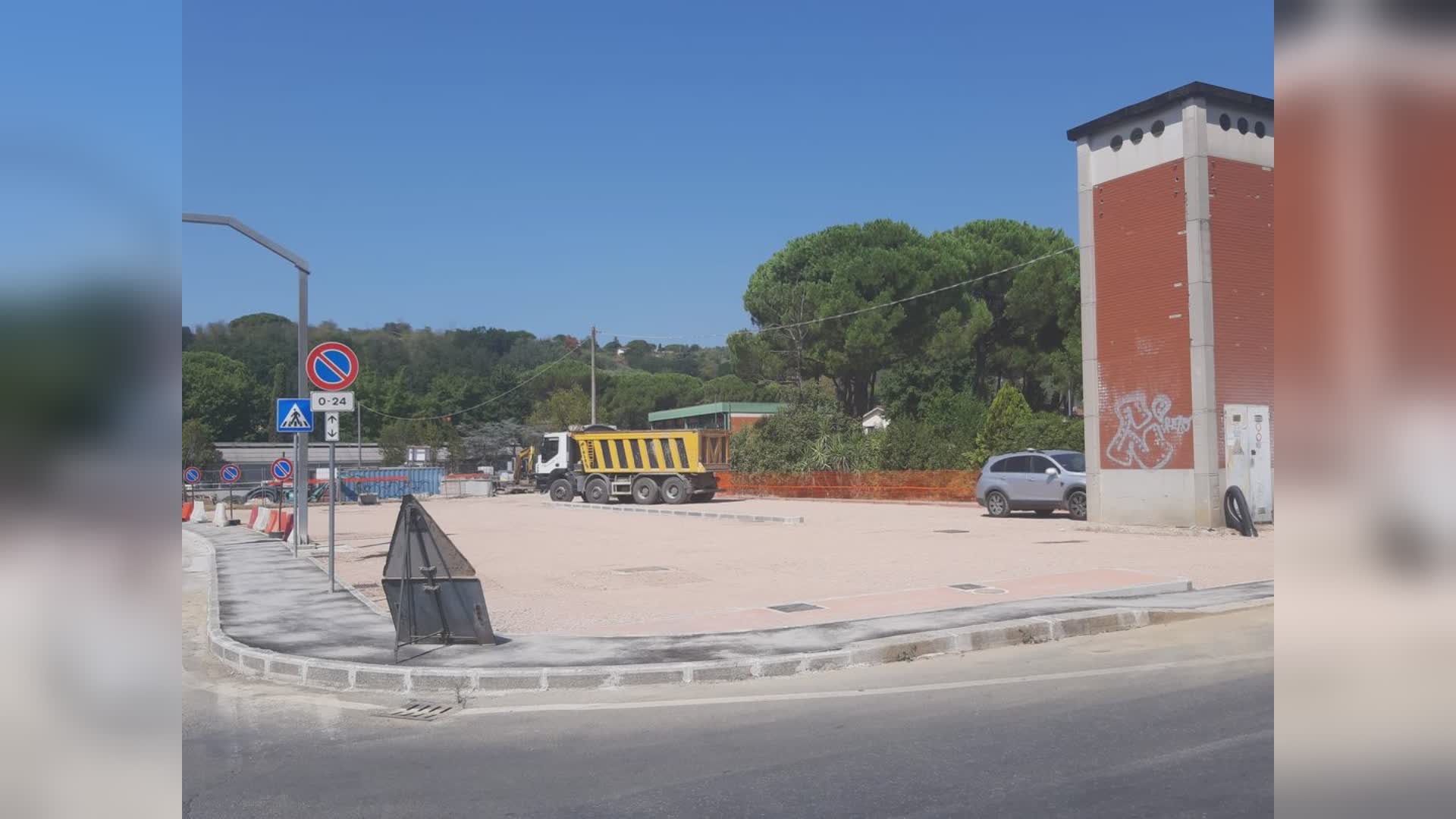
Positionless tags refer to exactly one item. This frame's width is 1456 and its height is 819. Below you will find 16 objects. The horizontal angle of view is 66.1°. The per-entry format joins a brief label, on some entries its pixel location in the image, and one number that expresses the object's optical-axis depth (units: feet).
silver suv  85.05
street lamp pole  67.82
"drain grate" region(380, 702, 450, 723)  24.56
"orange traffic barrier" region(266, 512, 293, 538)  82.94
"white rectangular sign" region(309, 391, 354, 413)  45.70
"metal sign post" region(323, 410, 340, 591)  46.13
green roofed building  225.15
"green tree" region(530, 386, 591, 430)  279.49
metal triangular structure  30.32
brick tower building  67.21
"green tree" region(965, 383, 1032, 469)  123.24
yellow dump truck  131.13
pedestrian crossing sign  59.41
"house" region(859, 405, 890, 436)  186.19
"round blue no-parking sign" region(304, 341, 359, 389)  45.24
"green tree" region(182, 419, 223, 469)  220.64
